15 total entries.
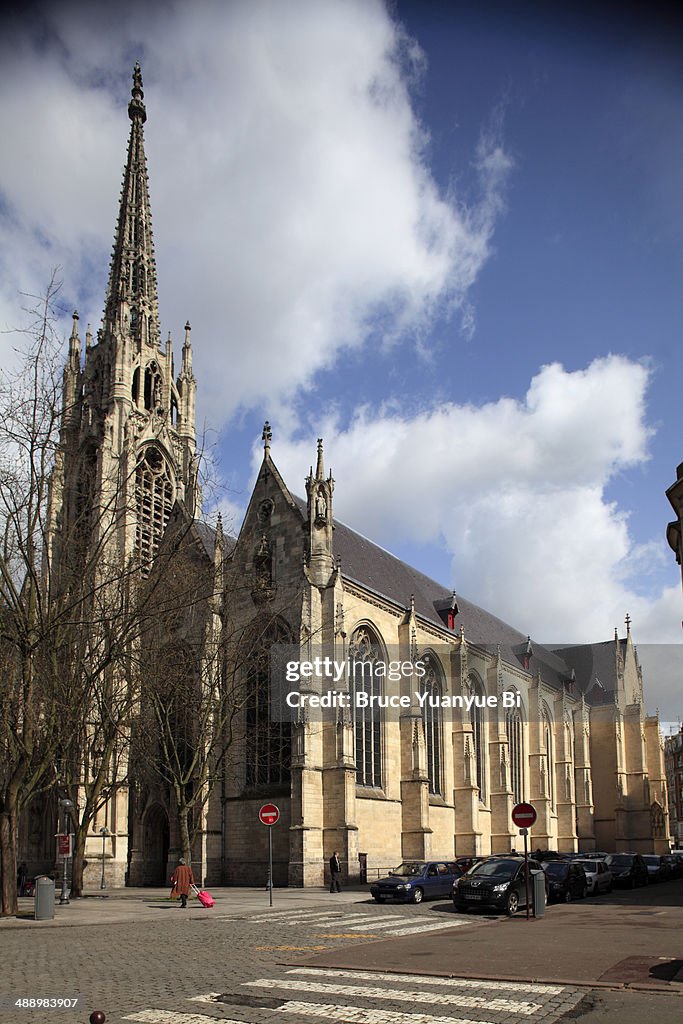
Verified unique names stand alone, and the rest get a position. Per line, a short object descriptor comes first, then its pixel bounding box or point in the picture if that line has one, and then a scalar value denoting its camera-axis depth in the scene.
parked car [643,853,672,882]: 35.88
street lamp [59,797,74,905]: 26.44
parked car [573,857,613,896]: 27.23
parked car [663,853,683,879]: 38.84
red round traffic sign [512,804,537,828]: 19.56
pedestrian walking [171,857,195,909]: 23.31
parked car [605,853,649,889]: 31.50
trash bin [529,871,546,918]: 18.92
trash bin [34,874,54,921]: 19.52
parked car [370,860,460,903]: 24.38
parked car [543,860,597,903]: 24.44
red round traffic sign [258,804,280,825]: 23.03
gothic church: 32.94
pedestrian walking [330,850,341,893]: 28.48
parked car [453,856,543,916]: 20.50
